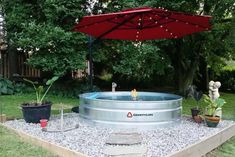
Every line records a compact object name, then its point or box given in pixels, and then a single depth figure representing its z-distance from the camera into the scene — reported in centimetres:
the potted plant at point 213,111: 408
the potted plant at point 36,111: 414
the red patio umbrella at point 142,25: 377
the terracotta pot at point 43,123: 388
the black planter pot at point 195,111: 459
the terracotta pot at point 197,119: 438
